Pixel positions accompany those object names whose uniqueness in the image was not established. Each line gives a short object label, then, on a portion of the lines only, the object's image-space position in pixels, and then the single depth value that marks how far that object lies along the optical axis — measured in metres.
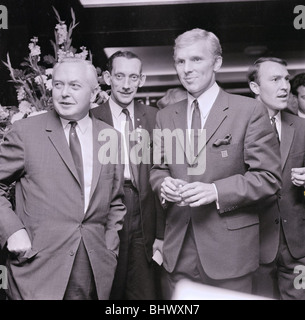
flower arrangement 2.25
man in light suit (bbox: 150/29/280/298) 1.98
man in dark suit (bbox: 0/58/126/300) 1.99
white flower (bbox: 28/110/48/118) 2.21
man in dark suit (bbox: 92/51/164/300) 2.22
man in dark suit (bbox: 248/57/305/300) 2.18
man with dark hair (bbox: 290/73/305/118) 2.31
